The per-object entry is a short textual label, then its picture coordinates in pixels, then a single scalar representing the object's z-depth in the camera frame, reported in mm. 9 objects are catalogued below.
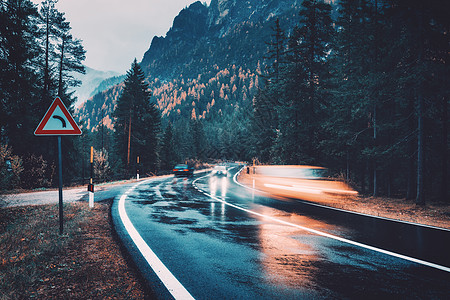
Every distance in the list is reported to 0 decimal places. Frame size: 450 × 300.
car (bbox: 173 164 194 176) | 30656
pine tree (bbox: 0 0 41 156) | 10828
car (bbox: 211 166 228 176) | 35391
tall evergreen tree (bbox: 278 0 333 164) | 25047
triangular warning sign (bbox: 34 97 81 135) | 5535
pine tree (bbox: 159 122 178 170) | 56688
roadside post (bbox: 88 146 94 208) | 8725
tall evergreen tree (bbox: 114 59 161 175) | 37875
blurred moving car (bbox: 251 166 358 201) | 13711
